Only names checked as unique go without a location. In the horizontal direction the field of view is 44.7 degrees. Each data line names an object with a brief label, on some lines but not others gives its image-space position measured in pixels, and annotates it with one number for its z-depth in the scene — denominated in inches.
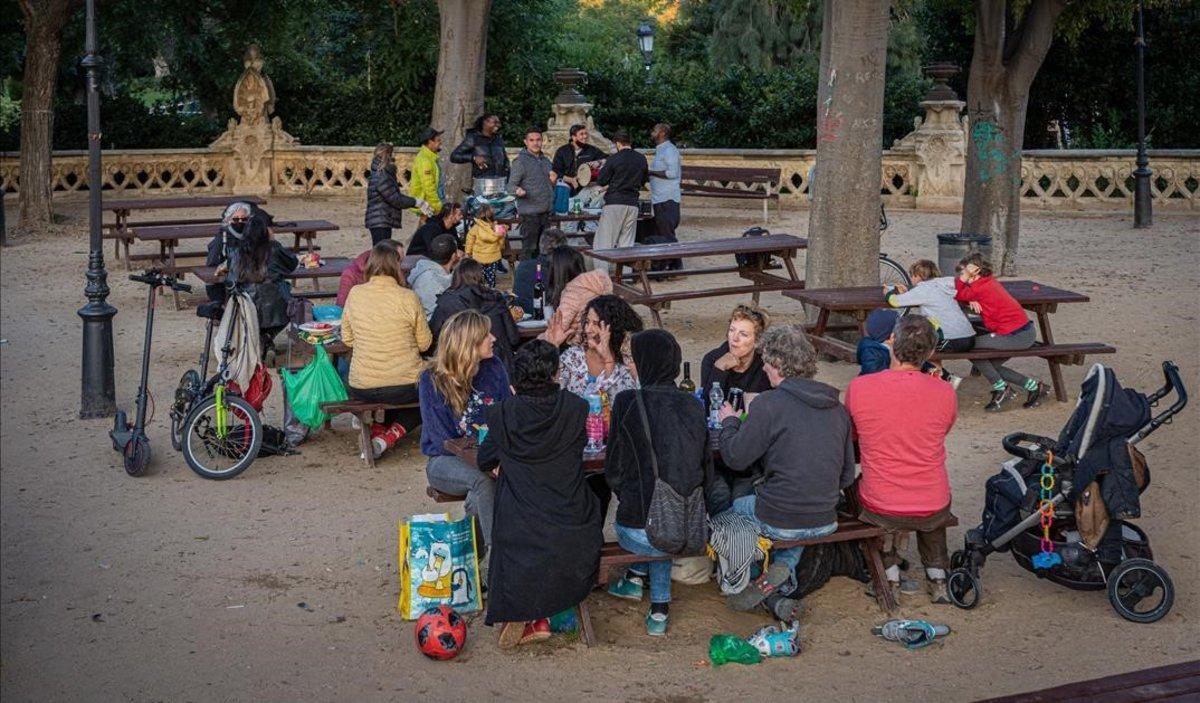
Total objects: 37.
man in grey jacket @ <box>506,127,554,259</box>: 618.5
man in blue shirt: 647.8
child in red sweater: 410.9
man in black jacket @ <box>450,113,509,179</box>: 641.0
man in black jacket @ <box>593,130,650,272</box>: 605.3
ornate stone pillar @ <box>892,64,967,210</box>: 934.4
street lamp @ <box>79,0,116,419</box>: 406.3
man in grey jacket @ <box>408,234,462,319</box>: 437.7
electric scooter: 358.9
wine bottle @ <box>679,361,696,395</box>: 284.5
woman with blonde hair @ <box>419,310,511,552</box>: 286.7
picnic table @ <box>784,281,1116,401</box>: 421.4
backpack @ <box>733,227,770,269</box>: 580.4
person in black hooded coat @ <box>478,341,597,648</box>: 248.1
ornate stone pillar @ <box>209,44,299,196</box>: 1032.2
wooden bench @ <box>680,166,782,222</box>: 896.9
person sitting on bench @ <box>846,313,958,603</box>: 265.9
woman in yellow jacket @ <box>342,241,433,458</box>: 363.6
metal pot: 635.5
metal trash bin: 601.6
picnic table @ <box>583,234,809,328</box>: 529.7
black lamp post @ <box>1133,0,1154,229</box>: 830.5
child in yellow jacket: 546.3
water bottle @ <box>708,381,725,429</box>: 287.3
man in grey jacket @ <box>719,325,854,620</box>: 261.3
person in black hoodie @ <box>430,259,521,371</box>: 373.4
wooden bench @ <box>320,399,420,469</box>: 366.6
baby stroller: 265.3
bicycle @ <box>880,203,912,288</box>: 586.6
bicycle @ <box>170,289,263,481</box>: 357.7
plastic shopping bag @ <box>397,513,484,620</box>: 268.4
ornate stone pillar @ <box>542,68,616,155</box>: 1007.6
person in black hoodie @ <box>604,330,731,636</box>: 252.7
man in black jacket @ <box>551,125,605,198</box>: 679.7
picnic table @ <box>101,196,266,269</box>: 701.9
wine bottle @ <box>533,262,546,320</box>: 456.1
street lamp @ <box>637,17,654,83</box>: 1253.1
